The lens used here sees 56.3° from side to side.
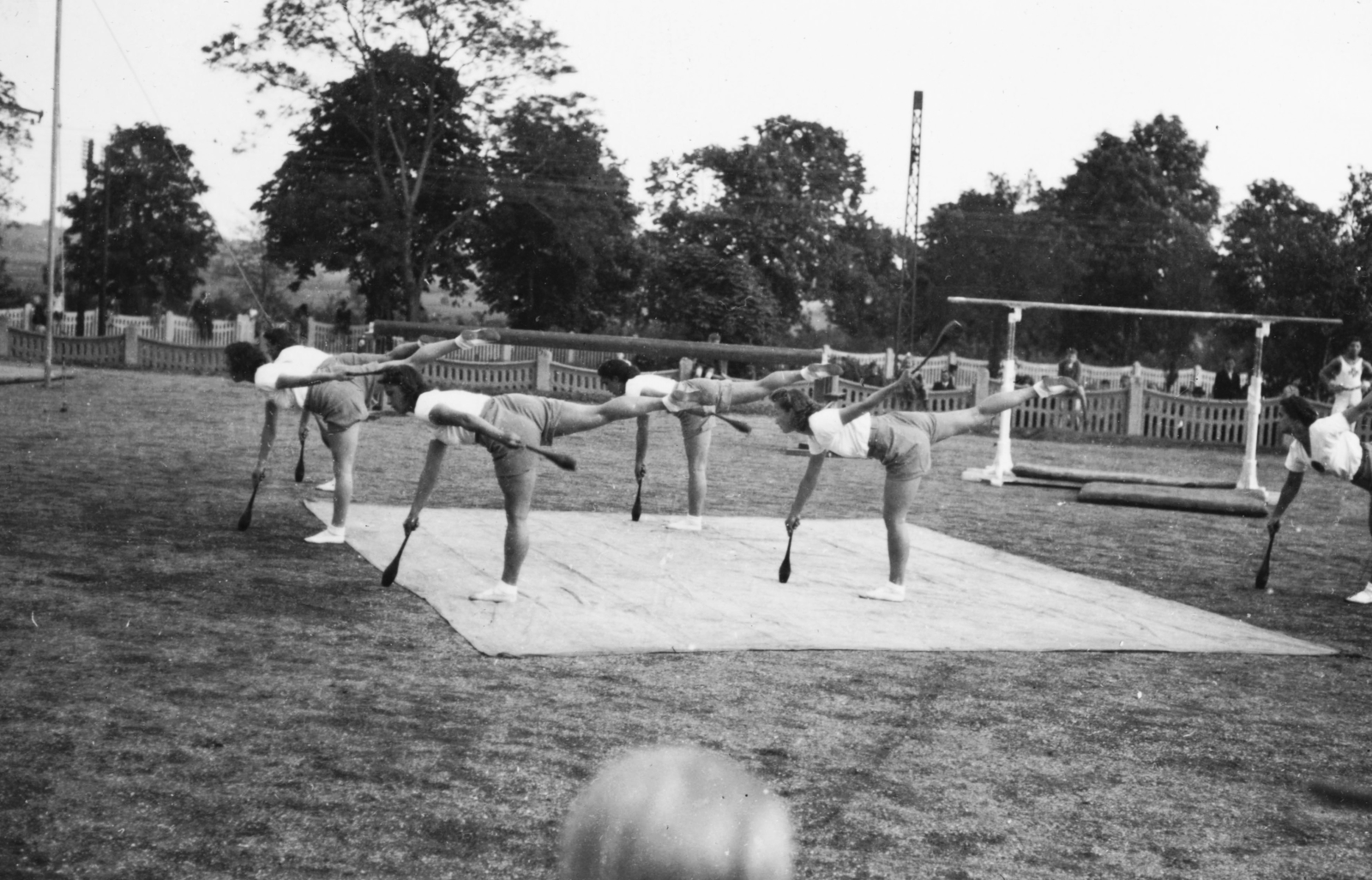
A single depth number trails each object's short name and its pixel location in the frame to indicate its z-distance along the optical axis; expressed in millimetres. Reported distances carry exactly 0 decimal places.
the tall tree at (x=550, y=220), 29906
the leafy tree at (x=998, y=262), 48688
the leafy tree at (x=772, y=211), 39344
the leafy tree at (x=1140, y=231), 50281
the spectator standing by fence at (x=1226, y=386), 29969
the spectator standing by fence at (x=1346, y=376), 16312
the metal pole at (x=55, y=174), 20438
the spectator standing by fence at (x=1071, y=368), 21125
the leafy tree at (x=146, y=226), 51156
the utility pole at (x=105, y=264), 42119
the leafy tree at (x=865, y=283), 46719
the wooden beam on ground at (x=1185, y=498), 14555
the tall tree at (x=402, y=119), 29750
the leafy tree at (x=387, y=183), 30344
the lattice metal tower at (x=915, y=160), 30406
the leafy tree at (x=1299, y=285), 27172
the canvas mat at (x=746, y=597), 7203
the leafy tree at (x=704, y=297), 34594
